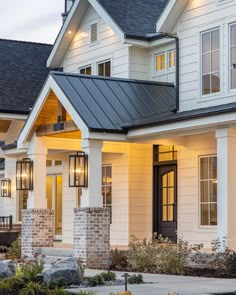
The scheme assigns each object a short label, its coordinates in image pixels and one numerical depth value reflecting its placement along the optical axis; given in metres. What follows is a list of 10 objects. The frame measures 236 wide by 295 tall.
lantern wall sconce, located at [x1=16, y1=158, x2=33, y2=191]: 23.34
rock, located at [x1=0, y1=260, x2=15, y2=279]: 15.62
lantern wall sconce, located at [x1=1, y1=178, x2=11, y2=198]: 30.50
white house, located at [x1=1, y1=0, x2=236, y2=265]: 20.25
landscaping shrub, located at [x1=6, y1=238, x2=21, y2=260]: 23.90
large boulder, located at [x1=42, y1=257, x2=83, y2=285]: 15.04
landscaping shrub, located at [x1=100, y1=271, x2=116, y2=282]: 15.86
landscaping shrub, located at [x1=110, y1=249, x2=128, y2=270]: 20.17
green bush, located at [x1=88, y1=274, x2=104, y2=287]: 15.37
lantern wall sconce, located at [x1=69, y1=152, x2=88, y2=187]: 20.47
